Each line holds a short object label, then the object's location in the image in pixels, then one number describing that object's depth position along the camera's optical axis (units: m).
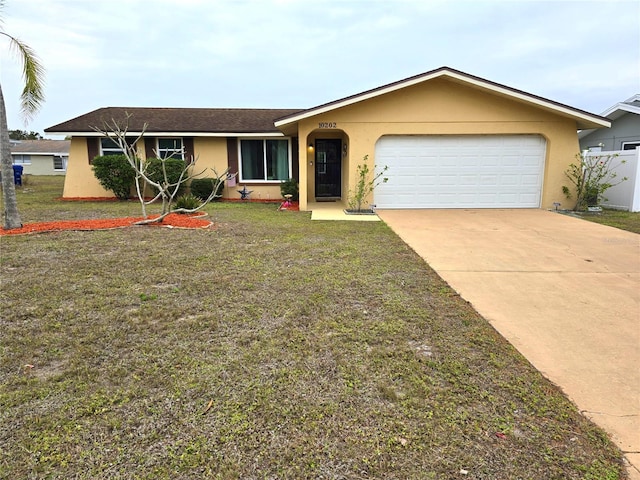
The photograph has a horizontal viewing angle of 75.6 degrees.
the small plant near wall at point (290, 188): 14.56
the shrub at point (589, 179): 12.35
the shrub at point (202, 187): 14.89
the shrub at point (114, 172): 14.56
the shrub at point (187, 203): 11.34
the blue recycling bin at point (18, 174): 22.70
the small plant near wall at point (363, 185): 12.31
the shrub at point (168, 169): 14.27
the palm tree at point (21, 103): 8.23
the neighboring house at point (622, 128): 16.27
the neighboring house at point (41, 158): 39.41
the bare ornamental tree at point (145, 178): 9.05
